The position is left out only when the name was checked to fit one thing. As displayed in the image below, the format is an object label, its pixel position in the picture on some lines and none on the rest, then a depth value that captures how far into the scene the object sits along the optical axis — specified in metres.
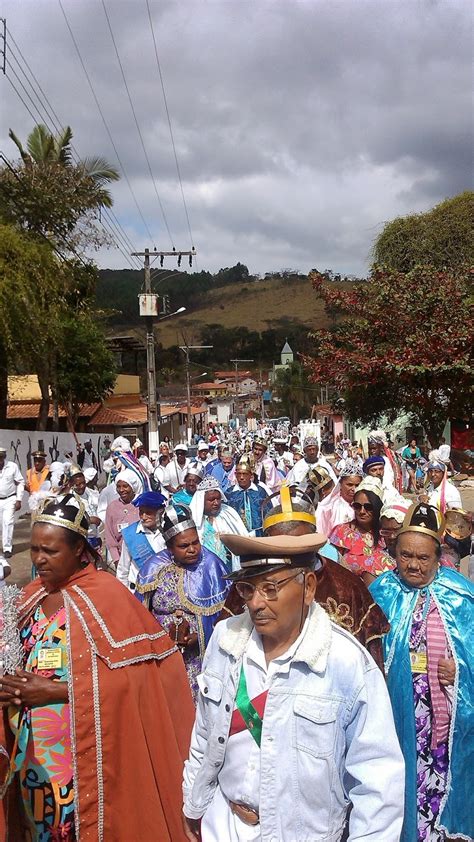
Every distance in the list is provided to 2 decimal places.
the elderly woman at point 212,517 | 7.39
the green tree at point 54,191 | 26.56
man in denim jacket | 2.32
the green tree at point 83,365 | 33.50
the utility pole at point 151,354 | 27.76
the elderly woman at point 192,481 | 11.28
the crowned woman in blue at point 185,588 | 4.95
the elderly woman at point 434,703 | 3.90
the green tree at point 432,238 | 25.16
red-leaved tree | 16.08
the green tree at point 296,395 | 101.75
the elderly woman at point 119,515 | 8.95
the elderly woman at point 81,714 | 3.33
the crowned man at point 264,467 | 13.99
